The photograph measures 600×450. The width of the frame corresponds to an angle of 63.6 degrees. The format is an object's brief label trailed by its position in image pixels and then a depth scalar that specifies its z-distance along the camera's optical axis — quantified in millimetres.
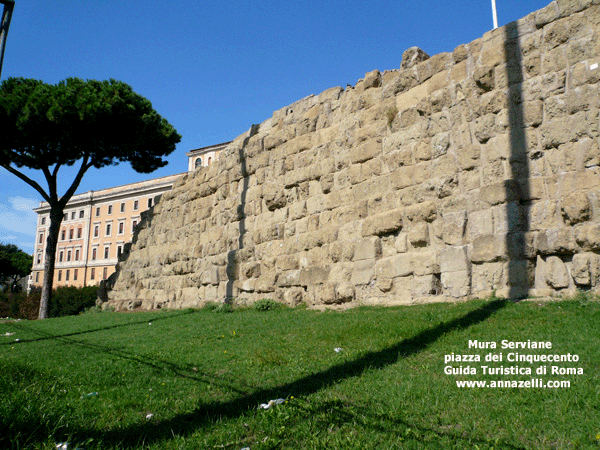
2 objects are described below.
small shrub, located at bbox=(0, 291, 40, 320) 22750
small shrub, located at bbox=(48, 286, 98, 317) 21922
